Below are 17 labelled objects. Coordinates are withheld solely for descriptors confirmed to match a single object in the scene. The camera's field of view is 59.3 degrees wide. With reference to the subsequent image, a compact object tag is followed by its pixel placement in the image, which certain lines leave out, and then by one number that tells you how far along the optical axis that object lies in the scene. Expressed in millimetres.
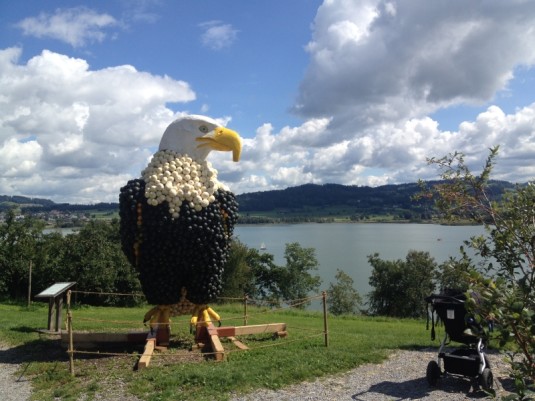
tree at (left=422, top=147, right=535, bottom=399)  2371
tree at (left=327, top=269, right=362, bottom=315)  36125
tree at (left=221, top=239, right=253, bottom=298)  31741
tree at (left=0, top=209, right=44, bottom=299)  21297
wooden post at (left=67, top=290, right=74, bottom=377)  7675
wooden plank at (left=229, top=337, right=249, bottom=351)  8961
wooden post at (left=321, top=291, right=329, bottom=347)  9176
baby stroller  6730
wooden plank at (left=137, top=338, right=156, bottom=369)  7672
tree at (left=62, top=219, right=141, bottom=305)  20156
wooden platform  8766
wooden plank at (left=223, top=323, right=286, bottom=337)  9586
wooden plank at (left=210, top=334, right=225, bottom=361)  8203
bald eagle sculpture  8430
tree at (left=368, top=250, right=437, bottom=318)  36750
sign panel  9727
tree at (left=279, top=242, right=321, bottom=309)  40750
